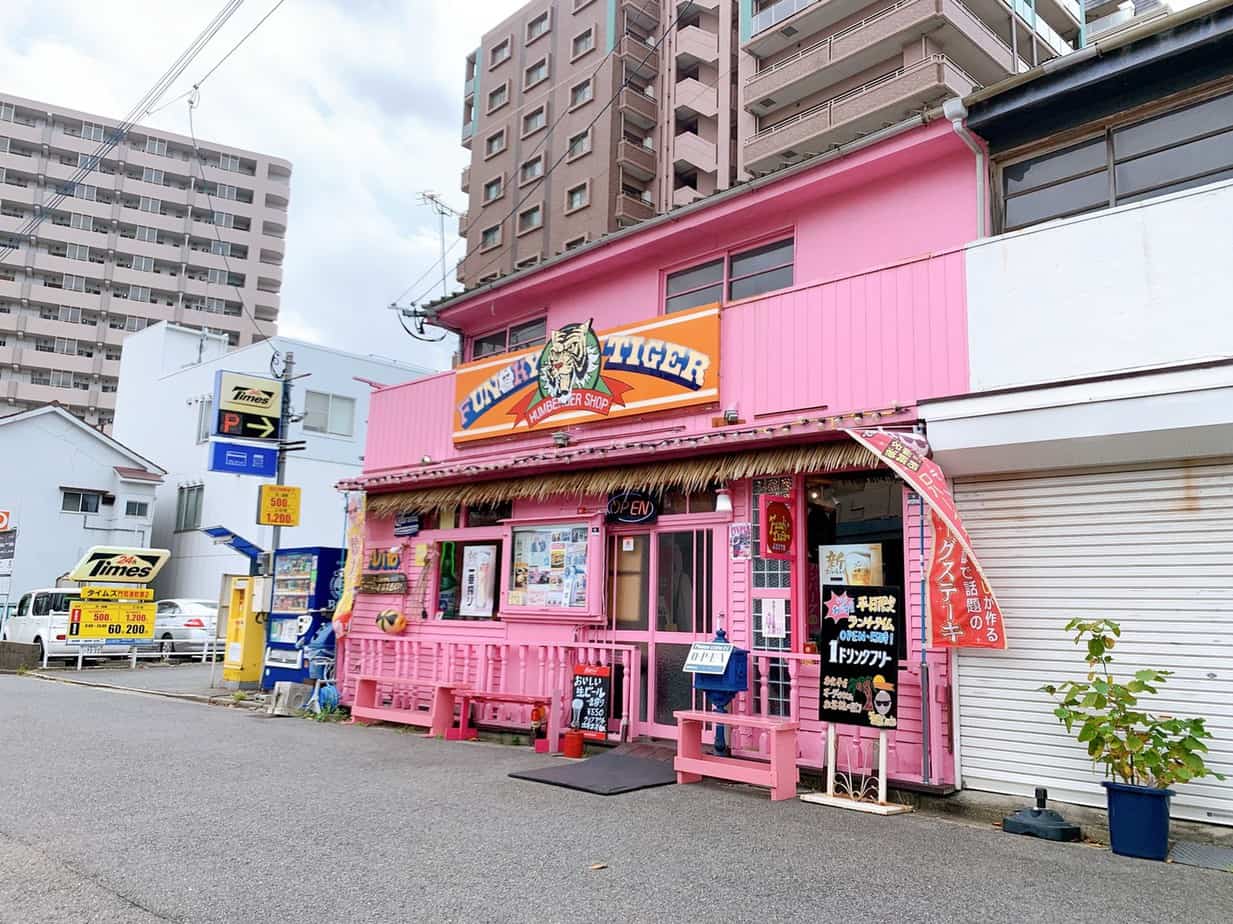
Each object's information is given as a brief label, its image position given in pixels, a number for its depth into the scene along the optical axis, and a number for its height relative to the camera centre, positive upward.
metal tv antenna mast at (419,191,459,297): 23.31 +9.95
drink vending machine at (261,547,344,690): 14.76 -0.15
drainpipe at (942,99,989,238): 8.70 +4.45
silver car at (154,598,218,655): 24.98 -0.91
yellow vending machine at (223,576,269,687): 16.28 -0.82
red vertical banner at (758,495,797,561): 9.19 +0.78
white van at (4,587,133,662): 22.58 -0.83
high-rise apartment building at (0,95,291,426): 61.06 +23.71
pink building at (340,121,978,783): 8.79 +1.65
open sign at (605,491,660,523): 10.70 +1.12
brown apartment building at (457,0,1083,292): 30.95 +20.24
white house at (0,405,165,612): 31.06 +3.35
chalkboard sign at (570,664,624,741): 10.27 -1.04
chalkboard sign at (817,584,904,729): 7.86 -0.39
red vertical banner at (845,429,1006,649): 7.56 +0.34
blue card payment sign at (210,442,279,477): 15.18 +2.23
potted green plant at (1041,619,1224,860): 6.24 -0.88
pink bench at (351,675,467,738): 11.68 -1.40
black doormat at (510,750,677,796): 8.35 -1.59
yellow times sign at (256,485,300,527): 15.12 +1.43
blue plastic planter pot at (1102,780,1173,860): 6.25 -1.36
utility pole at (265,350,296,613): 15.91 +2.69
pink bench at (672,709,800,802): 8.04 -1.38
